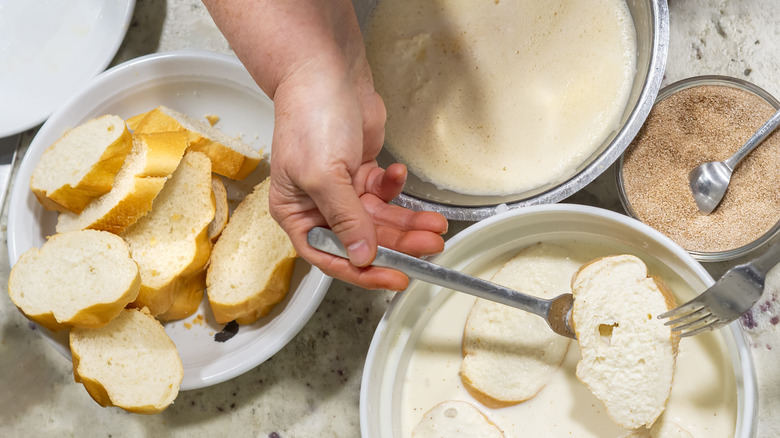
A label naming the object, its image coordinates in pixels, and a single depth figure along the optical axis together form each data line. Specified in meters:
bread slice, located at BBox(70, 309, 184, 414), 1.12
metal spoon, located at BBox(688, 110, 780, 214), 1.11
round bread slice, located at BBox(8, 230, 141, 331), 1.09
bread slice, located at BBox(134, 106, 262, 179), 1.18
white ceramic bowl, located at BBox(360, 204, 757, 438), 0.96
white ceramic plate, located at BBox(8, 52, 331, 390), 1.15
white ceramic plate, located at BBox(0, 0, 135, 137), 1.32
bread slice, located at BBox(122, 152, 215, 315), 1.17
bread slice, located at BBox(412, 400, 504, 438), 1.06
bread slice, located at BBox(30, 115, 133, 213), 1.12
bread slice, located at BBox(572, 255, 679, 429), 0.93
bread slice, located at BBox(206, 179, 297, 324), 1.16
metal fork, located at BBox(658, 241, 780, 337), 0.82
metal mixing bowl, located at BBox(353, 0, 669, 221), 1.05
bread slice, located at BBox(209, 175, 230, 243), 1.23
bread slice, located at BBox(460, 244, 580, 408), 1.06
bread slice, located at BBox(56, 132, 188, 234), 1.13
